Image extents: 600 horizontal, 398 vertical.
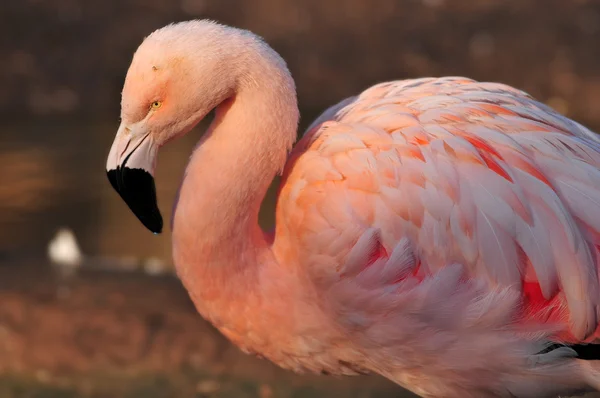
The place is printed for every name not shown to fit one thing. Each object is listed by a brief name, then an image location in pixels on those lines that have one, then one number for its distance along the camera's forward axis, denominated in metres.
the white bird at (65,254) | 10.31
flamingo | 5.51
